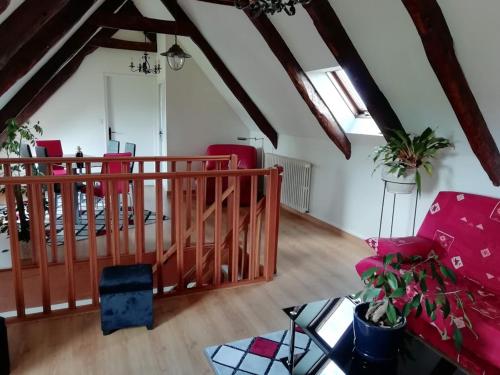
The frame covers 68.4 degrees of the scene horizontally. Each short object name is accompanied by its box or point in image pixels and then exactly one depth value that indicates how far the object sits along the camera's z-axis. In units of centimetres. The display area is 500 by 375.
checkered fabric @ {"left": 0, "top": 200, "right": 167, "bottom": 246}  391
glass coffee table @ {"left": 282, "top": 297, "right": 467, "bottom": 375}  141
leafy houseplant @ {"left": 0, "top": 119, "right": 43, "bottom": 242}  337
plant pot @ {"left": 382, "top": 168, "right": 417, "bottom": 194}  292
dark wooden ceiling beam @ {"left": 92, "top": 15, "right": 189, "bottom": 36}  428
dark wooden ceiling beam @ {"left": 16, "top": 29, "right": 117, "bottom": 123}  557
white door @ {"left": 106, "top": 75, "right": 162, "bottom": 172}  646
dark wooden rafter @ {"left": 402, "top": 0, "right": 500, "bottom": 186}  210
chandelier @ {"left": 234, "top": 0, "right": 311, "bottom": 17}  208
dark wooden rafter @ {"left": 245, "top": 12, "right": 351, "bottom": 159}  345
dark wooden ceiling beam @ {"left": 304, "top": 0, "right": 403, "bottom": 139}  274
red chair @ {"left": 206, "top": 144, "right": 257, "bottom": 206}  525
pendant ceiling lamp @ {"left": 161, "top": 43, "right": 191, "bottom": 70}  377
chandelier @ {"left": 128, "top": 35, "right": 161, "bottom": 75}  634
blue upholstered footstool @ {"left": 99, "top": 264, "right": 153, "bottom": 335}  217
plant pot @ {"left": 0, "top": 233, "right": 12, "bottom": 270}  329
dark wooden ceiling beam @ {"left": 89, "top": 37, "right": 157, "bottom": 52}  582
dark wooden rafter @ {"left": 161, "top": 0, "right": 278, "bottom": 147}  450
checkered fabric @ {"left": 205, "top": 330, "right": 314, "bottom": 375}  194
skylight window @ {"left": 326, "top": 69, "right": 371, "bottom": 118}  378
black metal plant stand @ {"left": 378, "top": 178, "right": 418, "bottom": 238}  298
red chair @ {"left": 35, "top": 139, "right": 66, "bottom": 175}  509
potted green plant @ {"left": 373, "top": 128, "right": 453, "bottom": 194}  281
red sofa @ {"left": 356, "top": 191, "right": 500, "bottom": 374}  174
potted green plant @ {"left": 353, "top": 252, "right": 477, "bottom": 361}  135
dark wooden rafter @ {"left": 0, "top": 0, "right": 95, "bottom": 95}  329
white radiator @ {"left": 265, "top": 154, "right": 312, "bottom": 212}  472
